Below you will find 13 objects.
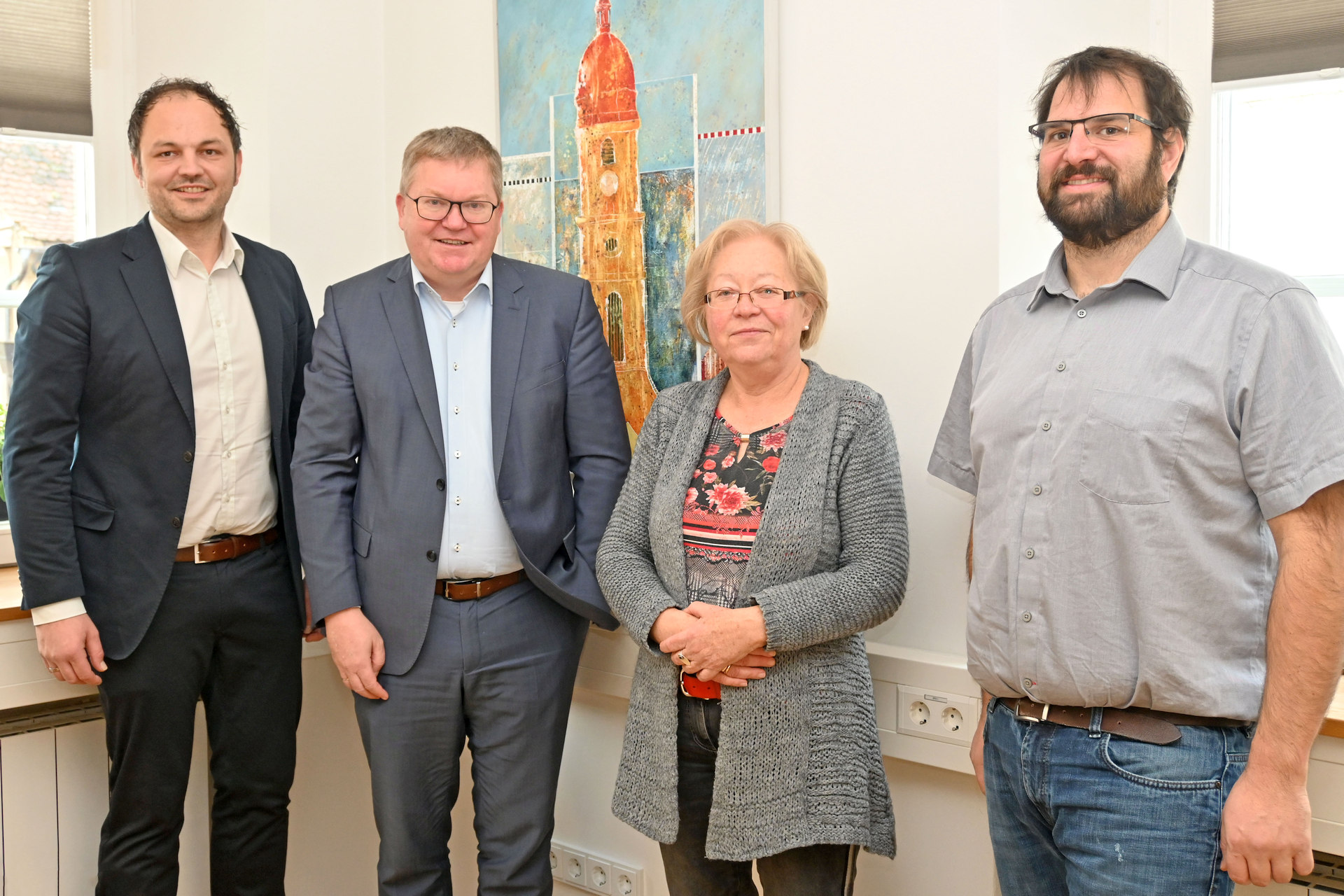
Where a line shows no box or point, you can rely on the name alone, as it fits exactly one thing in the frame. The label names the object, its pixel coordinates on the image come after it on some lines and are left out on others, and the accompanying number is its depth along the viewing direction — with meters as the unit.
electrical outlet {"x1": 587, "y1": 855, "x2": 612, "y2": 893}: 2.59
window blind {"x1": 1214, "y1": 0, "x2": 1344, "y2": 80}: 1.91
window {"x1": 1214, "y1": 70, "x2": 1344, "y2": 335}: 1.94
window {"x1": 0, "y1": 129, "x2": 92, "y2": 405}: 2.92
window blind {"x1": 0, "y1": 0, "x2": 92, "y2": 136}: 2.90
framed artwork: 2.26
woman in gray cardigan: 1.70
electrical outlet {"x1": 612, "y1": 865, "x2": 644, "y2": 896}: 2.53
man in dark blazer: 2.04
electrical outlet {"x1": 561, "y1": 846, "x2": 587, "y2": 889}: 2.64
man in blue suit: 2.03
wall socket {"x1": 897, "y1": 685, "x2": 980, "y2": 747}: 1.92
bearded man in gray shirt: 1.25
